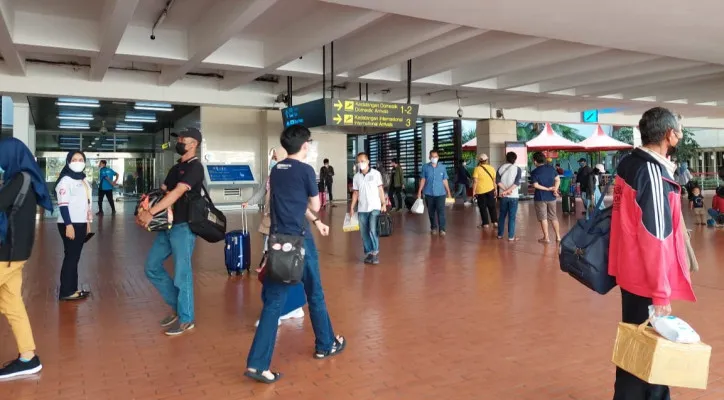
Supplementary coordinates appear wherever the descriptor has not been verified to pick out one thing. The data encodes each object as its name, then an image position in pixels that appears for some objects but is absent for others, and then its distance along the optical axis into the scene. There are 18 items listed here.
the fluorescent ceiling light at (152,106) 17.69
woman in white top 5.38
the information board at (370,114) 12.25
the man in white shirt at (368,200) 7.54
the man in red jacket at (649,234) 2.38
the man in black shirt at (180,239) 4.25
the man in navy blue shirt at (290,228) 3.40
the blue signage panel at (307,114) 12.36
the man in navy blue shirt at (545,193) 9.30
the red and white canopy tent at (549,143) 22.03
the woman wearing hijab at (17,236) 3.42
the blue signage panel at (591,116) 23.52
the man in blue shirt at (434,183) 10.62
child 12.30
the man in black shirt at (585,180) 14.83
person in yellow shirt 11.87
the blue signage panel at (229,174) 17.61
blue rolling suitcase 6.88
